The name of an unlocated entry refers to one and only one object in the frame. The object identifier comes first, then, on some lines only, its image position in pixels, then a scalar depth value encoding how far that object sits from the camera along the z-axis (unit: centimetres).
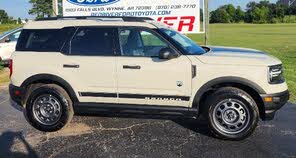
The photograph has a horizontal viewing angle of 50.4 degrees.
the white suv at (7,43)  1118
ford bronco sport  453
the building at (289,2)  9380
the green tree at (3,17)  7877
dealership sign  953
